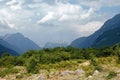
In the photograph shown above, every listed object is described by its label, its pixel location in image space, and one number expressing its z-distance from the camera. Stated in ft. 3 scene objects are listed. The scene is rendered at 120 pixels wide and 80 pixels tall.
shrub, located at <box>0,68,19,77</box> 100.09
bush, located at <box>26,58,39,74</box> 94.54
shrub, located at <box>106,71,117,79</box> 66.57
